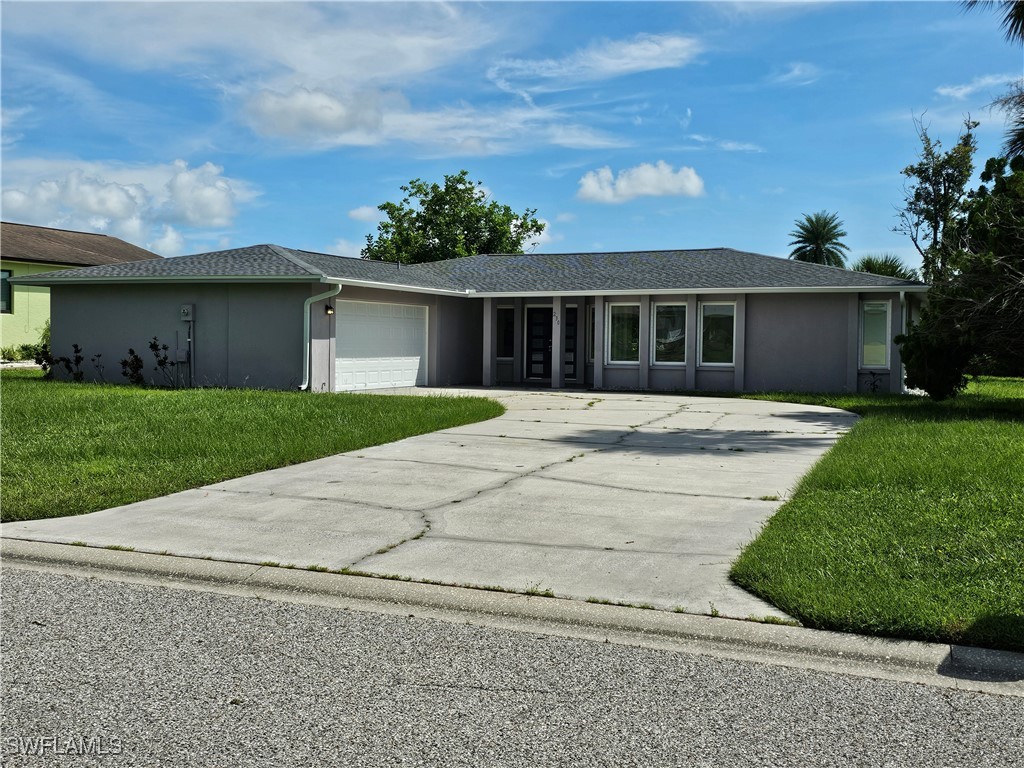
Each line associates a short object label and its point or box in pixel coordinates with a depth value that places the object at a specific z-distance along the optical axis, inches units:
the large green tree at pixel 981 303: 566.9
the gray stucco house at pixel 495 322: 753.0
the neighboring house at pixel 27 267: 1200.8
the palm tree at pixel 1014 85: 733.9
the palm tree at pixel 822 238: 1780.3
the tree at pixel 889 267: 1176.8
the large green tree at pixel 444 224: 1851.6
